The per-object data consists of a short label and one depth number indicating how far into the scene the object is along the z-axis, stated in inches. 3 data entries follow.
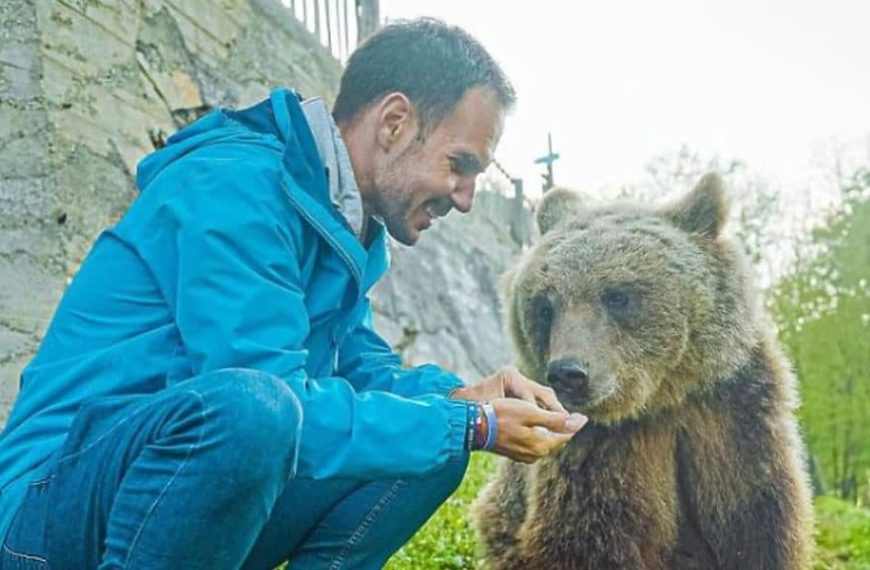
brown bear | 151.3
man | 81.7
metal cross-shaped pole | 548.7
